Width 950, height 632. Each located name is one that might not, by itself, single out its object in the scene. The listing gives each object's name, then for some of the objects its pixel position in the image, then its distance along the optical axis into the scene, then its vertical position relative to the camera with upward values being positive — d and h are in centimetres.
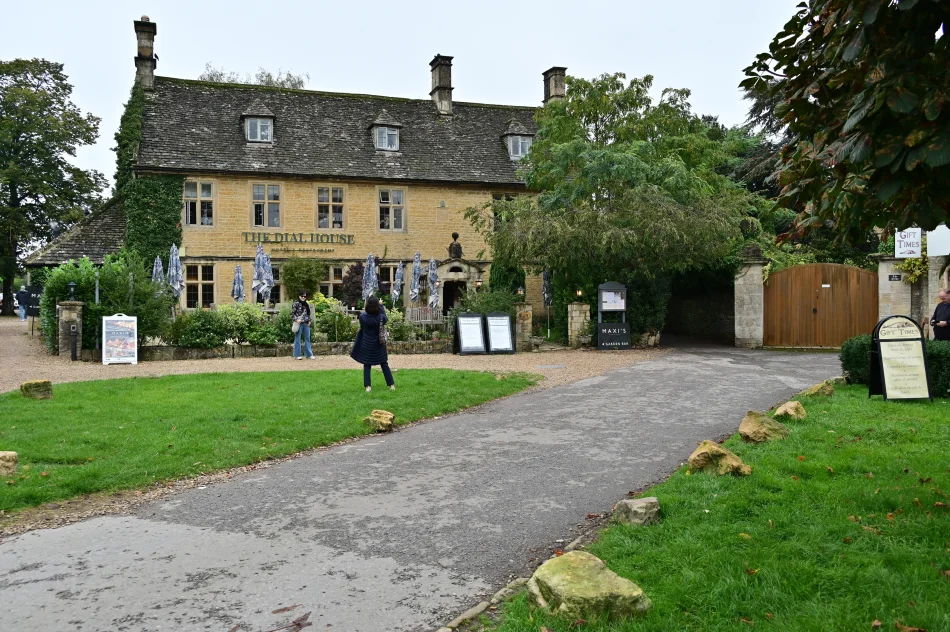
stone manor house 2878 +557
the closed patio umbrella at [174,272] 2286 +143
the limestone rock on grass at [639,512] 528 -144
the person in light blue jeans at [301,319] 1811 -7
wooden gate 2150 +18
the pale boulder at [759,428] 777 -125
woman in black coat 1227 -47
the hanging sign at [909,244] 1941 +173
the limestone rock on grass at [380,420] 963 -138
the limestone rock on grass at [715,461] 637 -131
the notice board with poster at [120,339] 1717 -50
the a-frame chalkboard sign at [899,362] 1013 -72
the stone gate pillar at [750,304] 2252 +23
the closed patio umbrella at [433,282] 2403 +109
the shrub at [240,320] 1895 -8
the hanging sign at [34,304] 2564 +53
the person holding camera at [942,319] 1205 -16
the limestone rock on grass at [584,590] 378 -145
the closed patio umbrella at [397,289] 2529 +94
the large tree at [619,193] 2030 +371
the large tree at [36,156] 4103 +947
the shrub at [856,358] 1176 -77
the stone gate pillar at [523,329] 2109 -43
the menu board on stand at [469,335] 2003 -57
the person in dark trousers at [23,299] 2895 +84
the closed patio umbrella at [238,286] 2395 +100
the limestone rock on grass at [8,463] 698 -137
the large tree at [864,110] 377 +112
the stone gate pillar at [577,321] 2173 -23
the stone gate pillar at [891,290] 2017 +56
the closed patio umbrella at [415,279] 2397 +118
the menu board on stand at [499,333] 2038 -53
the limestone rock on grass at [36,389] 1139 -109
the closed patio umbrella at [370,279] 2323 +116
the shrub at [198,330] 1853 -33
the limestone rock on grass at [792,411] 890 -121
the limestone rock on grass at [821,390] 1055 -114
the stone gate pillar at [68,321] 1764 -6
